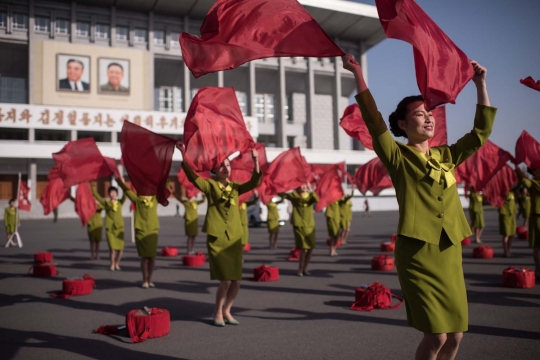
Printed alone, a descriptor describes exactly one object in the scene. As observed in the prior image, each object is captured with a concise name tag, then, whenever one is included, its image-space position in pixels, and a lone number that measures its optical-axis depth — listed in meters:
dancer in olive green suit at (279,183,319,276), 9.50
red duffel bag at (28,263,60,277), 9.80
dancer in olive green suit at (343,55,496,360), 2.81
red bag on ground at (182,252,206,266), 11.19
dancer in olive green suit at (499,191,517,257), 11.24
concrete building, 36.91
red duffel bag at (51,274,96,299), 7.59
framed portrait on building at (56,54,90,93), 38.72
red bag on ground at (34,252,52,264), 11.84
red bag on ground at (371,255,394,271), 9.84
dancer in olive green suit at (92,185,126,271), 10.70
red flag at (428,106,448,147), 8.60
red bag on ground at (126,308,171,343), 5.08
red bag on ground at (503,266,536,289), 7.34
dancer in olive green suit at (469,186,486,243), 13.75
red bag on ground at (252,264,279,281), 8.76
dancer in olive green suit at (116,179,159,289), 8.31
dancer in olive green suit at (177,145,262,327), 5.65
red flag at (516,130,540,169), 7.66
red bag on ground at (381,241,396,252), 13.40
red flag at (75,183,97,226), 11.73
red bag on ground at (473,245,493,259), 11.17
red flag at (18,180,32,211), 16.83
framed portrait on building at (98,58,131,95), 39.31
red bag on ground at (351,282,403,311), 6.25
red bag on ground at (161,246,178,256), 13.46
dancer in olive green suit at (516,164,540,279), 7.74
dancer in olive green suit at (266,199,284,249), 14.76
